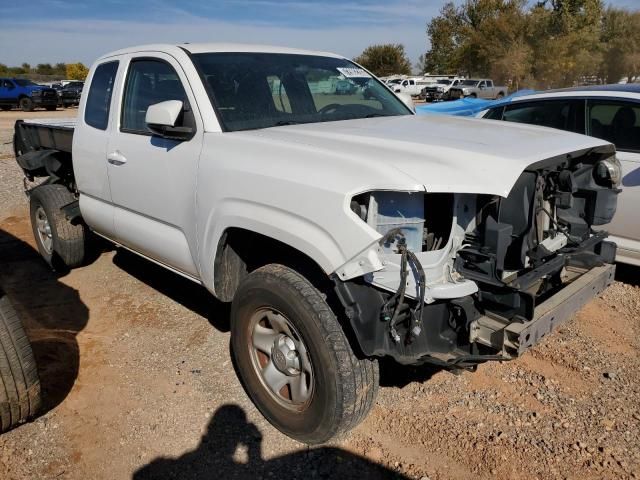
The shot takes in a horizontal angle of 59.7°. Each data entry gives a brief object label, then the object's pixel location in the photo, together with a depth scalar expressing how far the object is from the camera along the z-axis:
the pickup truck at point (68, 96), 31.11
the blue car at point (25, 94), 28.94
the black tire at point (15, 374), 2.89
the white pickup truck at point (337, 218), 2.52
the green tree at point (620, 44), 50.16
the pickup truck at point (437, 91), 37.01
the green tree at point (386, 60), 70.81
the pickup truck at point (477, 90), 35.72
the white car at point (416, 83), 43.94
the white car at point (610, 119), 4.75
